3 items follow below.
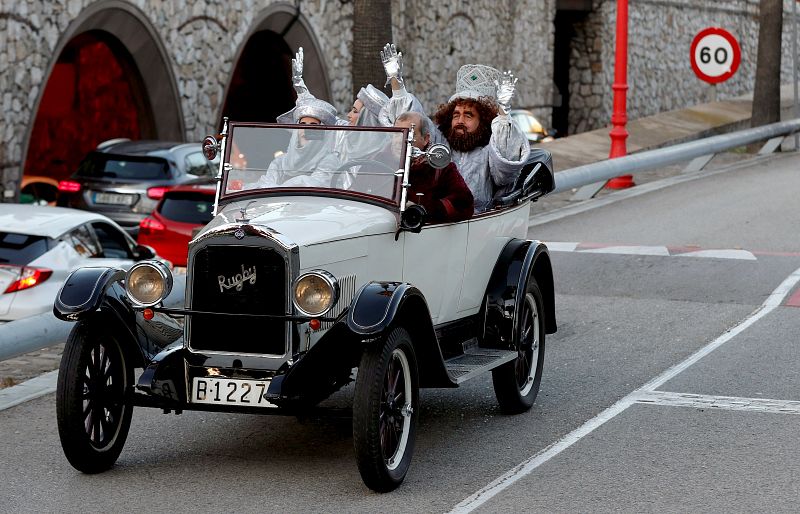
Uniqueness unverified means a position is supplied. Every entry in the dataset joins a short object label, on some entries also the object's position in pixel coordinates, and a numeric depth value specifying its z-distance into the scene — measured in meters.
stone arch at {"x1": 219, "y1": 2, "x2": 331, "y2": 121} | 26.27
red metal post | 20.86
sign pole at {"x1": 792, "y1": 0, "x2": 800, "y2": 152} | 24.46
